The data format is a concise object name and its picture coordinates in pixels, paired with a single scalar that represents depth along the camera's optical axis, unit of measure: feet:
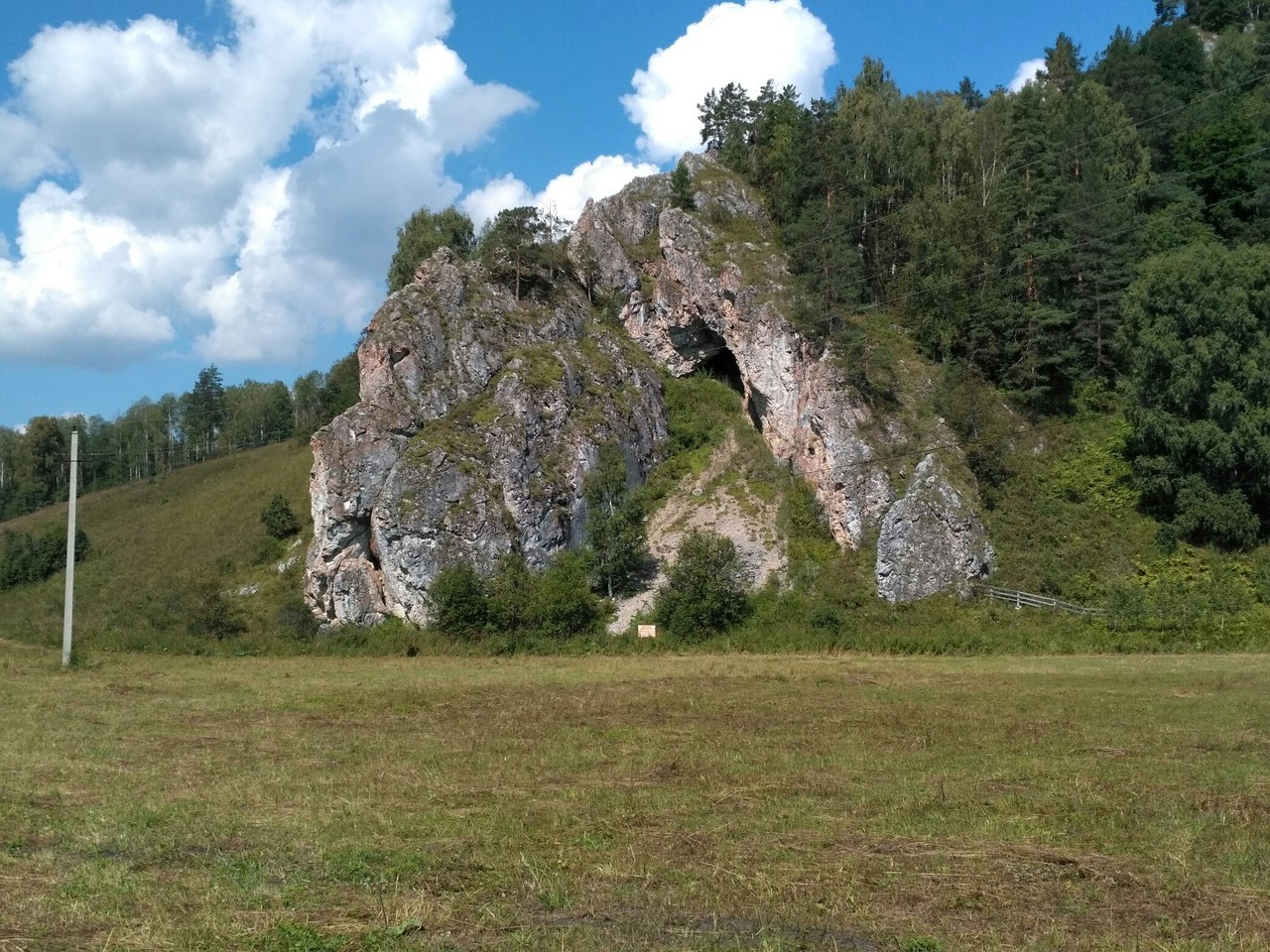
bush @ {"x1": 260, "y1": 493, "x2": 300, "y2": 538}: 200.75
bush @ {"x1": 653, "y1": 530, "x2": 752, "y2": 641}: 140.26
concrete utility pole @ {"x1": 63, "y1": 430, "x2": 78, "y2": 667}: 113.80
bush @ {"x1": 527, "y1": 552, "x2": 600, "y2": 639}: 144.77
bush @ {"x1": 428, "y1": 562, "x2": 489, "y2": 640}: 145.79
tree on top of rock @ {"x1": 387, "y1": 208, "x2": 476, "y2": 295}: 250.57
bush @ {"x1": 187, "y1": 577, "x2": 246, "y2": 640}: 153.89
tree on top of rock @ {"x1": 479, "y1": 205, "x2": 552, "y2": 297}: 197.57
